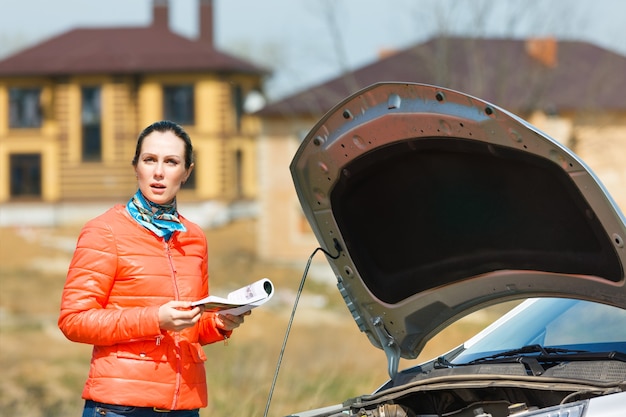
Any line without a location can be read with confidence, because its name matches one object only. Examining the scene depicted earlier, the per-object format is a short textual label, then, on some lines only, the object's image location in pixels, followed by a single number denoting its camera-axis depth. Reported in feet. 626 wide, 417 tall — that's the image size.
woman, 27.53
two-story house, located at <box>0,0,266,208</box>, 292.81
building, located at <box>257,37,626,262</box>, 199.00
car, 26.53
